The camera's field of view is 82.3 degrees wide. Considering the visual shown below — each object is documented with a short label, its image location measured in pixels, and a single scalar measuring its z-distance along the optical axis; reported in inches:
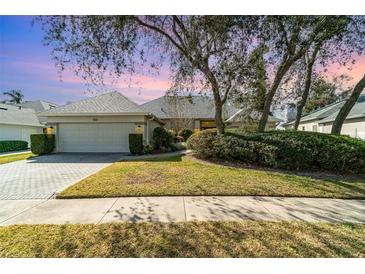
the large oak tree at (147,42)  216.2
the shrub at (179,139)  835.8
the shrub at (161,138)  629.9
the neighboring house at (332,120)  625.0
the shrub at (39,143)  546.6
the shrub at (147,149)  563.4
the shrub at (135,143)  546.6
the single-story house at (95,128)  574.9
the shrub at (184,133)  886.9
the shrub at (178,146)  662.5
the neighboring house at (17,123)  743.1
